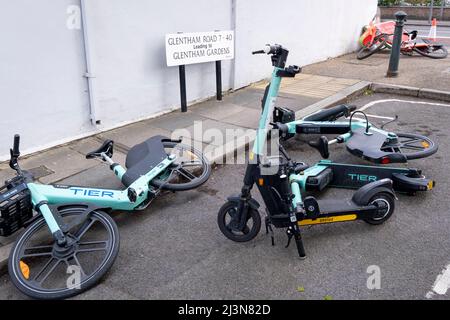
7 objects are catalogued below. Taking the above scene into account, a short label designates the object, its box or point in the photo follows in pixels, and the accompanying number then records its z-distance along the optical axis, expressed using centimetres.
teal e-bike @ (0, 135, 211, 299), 293
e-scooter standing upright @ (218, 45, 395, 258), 305
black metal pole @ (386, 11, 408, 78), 825
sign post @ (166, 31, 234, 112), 624
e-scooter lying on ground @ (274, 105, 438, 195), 406
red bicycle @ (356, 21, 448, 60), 1087
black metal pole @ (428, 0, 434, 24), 2262
